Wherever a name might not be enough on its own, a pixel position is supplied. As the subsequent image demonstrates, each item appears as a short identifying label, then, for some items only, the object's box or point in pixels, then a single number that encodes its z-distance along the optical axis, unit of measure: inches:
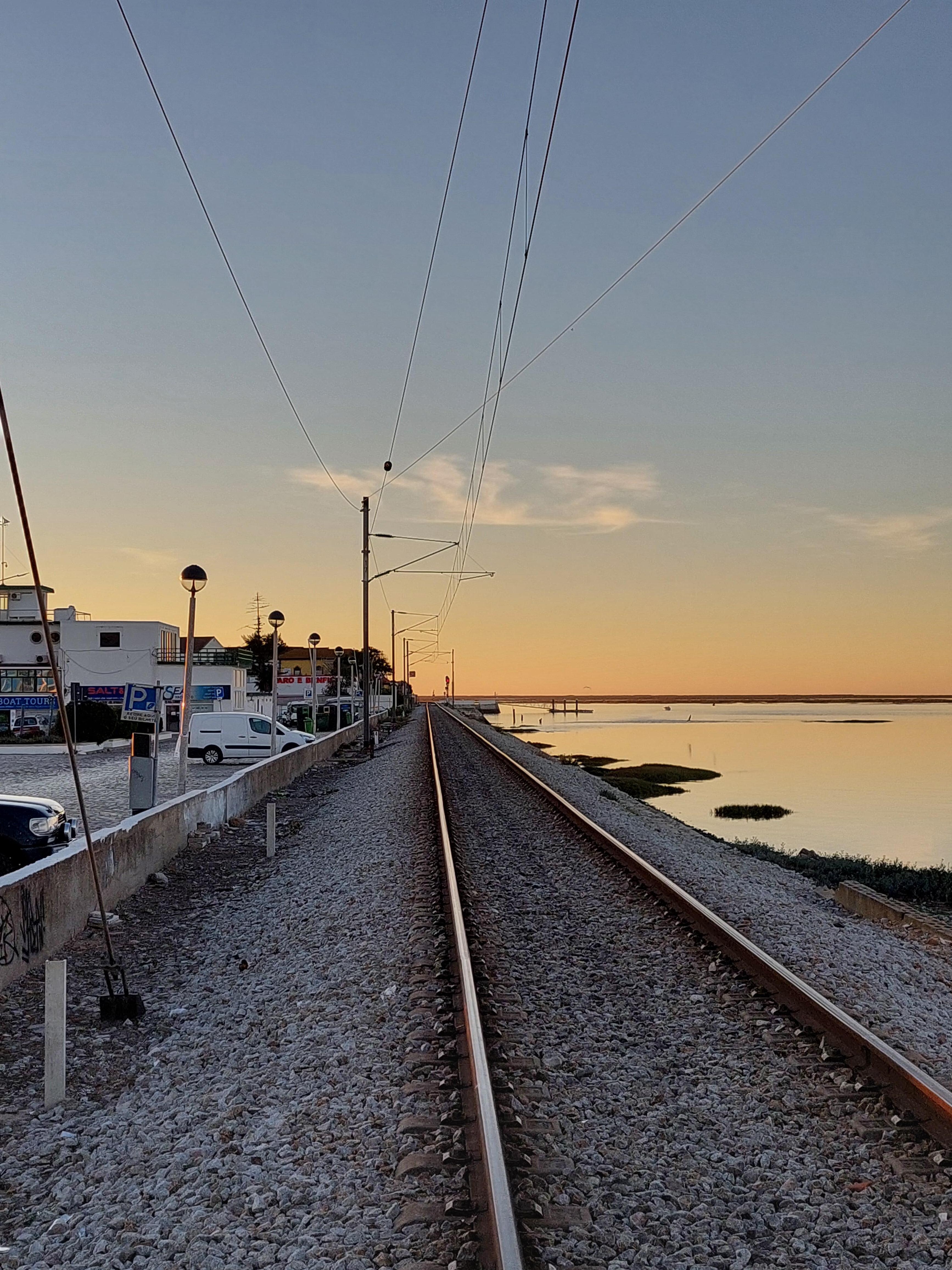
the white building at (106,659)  2598.4
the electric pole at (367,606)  1491.1
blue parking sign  1160.2
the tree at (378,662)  6171.3
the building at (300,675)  4033.0
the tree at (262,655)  5068.9
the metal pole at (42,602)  246.4
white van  1368.1
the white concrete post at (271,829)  621.0
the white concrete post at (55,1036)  247.0
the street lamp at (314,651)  1505.9
